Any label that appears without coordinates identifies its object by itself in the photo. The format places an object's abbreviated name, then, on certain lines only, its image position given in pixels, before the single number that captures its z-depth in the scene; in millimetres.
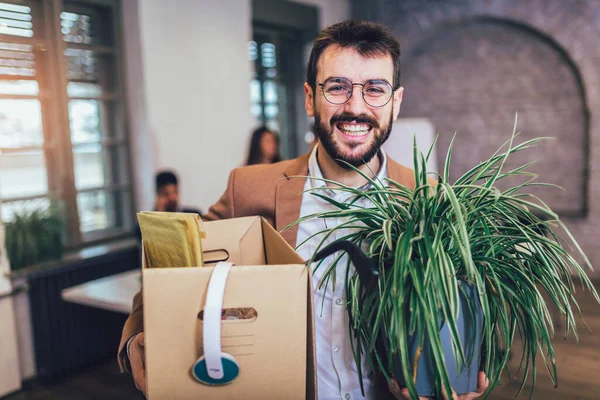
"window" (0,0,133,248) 3369
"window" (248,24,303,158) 5477
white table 2508
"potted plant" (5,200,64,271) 3283
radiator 3332
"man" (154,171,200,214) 3527
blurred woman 4254
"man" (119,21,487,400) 1177
